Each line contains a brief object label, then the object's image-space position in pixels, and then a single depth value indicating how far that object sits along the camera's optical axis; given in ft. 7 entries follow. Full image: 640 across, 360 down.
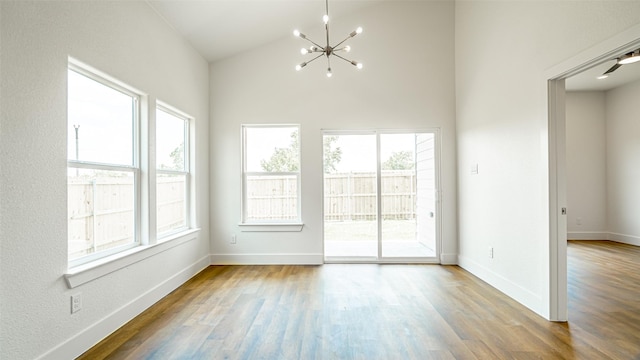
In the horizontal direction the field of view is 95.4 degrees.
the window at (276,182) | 14.69
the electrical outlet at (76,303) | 6.77
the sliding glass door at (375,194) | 14.65
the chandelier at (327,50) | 8.83
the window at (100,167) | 7.24
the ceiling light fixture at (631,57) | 8.70
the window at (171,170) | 10.97
